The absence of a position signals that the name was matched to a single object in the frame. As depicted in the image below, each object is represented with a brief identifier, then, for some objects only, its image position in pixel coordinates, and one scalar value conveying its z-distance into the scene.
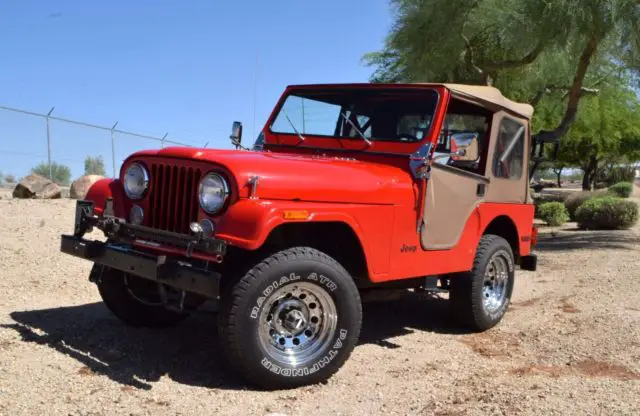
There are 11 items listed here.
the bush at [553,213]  16.98
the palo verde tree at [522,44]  10.89
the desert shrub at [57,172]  16.33
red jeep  3.68
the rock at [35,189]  13.53
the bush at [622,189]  25.20
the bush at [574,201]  18.62
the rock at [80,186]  13.67
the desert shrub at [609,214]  15.16
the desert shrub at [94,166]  17.41
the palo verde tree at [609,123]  18.81
